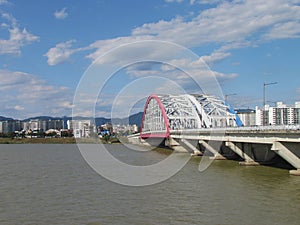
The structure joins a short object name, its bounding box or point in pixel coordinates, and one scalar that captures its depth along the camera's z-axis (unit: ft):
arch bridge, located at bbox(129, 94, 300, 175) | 97.54
